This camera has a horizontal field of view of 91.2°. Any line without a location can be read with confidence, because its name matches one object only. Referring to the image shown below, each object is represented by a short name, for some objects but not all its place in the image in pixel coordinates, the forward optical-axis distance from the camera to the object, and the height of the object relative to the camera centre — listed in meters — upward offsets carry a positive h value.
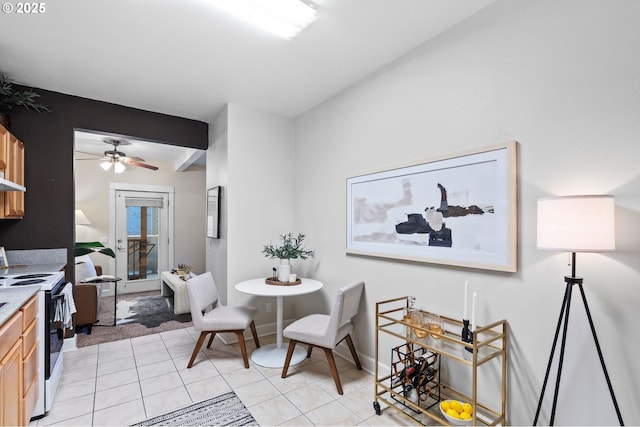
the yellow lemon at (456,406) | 1.83 -1.13
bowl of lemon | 1.76 -1.14
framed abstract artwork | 1.80 +0.04
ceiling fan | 4.81 +0.87
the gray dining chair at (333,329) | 2.36 -0.92
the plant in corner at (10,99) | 2.70 +1.04
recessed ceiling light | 1.88 +1.26
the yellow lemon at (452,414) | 1.78 -1.14
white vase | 3.12 -0.56
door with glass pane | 5.85 -0.47
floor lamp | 1.30 -0.06
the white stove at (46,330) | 2.07 -0.80
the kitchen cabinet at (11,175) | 2.41 +0.33
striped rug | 2.02 -1.34
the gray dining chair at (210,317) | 2.76 -0.92
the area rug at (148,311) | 4.19 -1.42
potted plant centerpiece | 3.13 -0.40
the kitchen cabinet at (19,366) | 1.47 -0.81
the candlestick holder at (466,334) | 1.79 -0.68
